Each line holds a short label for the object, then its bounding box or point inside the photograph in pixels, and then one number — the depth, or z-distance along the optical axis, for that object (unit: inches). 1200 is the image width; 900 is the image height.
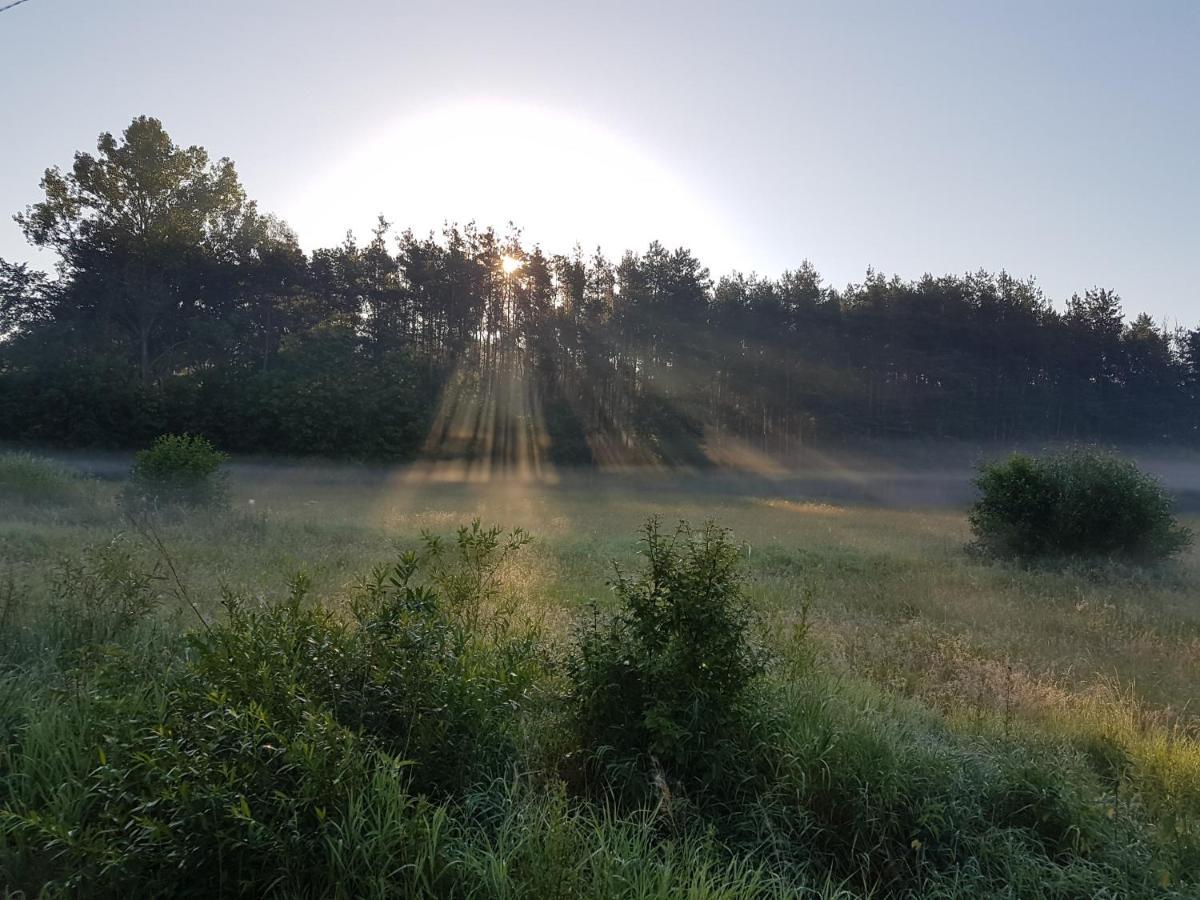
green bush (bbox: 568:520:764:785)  143.3
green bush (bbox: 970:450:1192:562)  560.4
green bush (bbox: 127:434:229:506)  607.2
